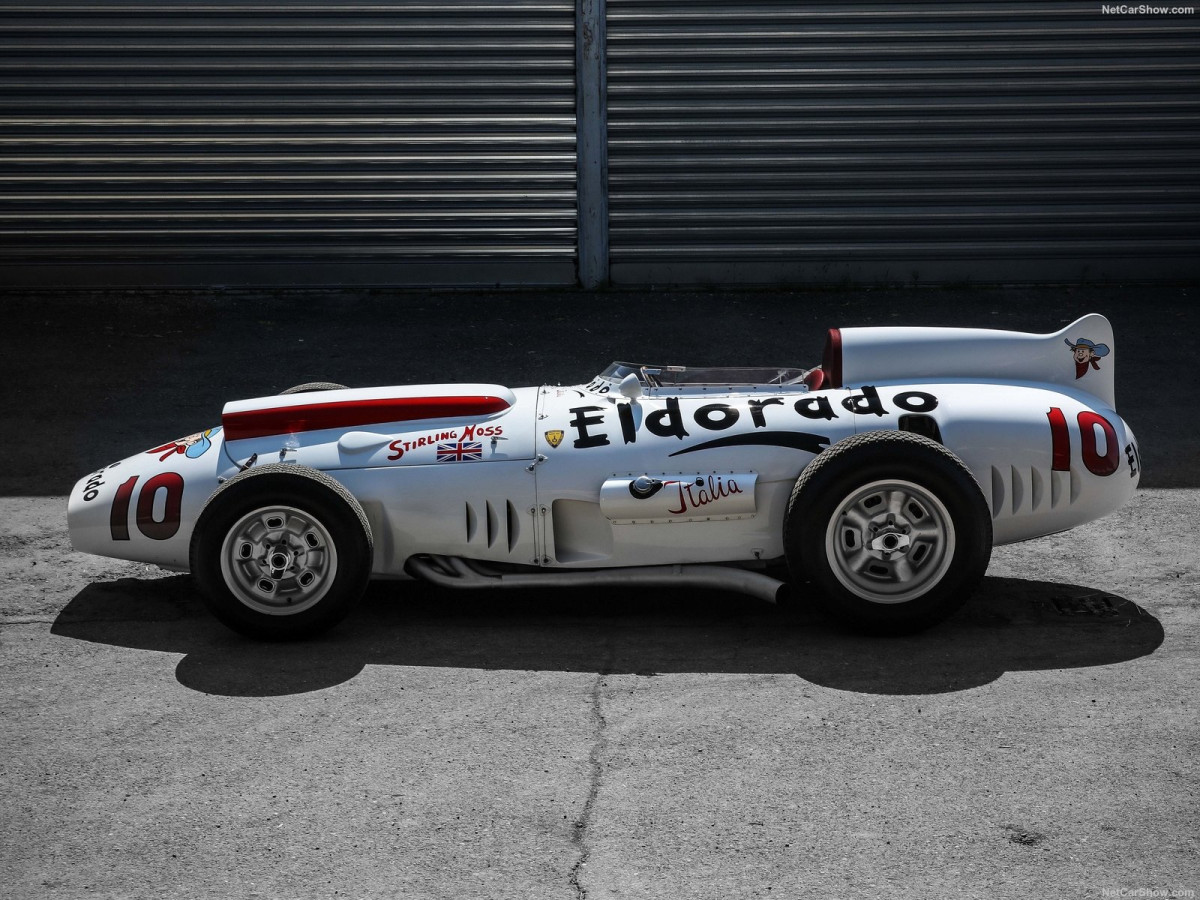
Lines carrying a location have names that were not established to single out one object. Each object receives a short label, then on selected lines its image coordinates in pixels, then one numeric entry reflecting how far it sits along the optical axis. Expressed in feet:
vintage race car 16.66
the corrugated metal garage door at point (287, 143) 37.55
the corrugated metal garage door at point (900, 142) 37.55
